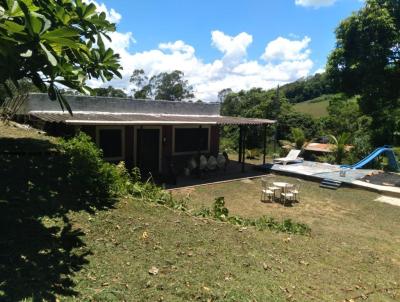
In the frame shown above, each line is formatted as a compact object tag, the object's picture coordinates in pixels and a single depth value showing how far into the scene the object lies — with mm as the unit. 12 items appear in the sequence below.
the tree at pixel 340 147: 20828
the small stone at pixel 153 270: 4511
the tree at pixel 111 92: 45750
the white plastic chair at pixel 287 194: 12484
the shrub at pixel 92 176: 6879
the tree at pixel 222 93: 55925
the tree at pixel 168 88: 47125
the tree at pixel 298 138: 25484
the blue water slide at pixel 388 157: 18578
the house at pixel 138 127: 13039
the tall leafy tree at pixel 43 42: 3379
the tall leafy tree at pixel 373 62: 19391
